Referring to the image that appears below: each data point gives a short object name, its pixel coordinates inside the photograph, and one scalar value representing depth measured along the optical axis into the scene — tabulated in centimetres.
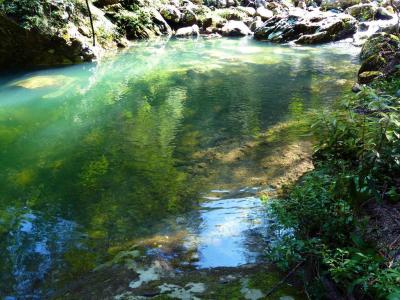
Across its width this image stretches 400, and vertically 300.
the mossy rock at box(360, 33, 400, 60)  1109
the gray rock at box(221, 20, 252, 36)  2767
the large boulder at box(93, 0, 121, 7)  2350
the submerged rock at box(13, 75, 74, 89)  1327
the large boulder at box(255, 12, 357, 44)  2298
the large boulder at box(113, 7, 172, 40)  2343
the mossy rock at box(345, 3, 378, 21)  2471
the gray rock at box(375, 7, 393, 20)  2538
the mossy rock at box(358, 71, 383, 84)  1003
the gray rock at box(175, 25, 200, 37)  2671
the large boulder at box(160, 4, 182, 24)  2766
